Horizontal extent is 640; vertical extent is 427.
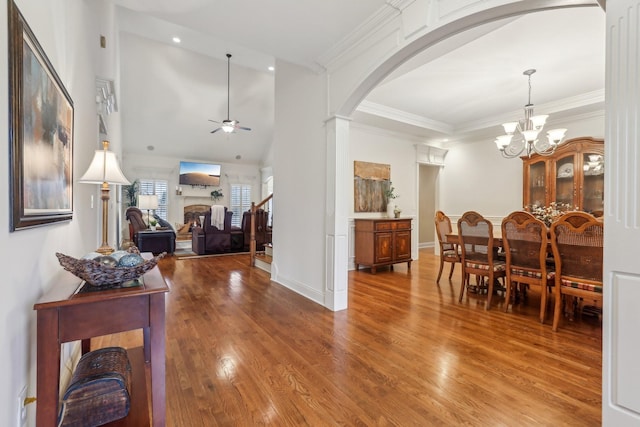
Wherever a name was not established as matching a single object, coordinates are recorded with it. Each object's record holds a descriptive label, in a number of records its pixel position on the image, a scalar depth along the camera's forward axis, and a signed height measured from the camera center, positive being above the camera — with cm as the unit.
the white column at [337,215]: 326 -3
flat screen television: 1047 +142
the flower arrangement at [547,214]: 344 -1
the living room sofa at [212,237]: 664 -59
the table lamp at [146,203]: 745 +22
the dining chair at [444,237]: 402 -35
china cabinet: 458 +64
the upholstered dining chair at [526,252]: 284 -41
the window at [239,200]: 1166 +50
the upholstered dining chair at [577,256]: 245 -39
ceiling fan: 675 +206
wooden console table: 113 -48
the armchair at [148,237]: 634 -57
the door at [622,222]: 126 -4
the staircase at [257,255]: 527 -84
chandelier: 376 +113
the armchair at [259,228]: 661 -37
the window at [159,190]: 997 +76
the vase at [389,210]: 583 +5
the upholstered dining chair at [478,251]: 324 -46
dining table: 332 -33
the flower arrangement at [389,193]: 591 +40
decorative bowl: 125 -27
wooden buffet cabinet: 497 -52
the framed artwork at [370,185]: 558 +55
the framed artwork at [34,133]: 102 +33
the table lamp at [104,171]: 193 +28
